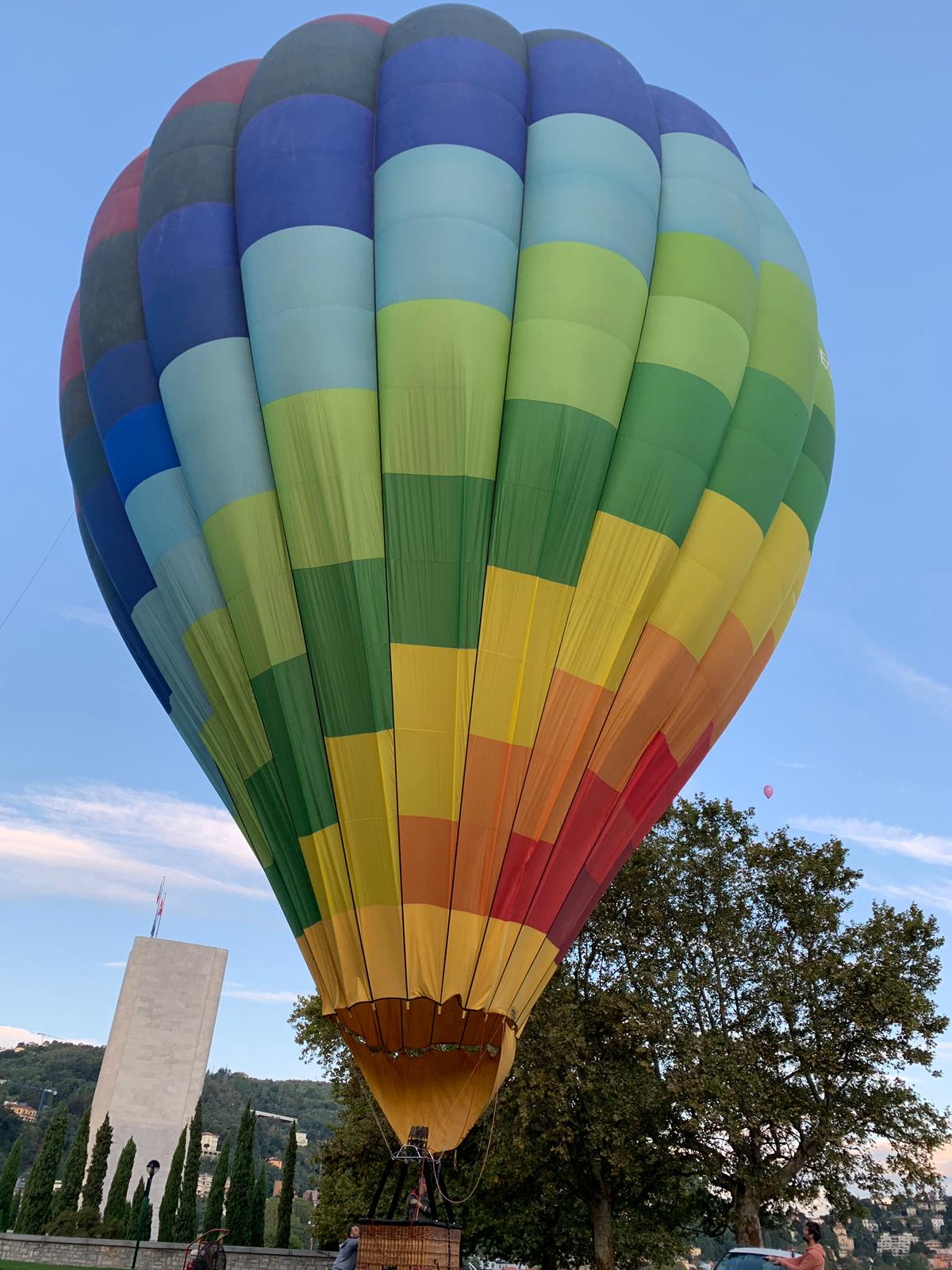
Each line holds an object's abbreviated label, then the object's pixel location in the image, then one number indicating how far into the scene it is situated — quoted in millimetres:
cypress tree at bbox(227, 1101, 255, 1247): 30259
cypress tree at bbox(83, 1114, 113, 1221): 32531
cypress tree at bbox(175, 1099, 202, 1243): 30734
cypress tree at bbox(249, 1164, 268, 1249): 30969
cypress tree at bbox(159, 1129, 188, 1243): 30078
